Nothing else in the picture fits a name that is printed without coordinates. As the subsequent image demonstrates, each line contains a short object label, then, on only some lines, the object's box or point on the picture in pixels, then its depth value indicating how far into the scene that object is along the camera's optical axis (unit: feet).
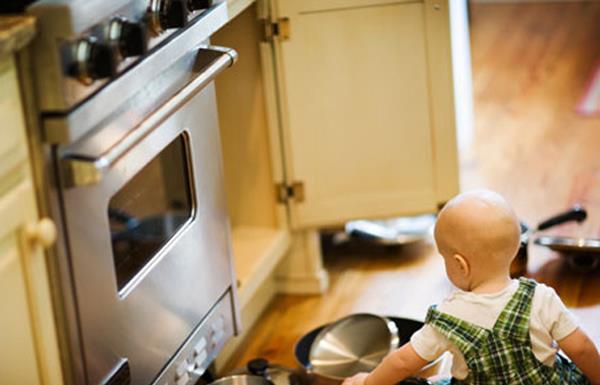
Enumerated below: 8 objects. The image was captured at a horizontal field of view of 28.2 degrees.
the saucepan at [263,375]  8.13
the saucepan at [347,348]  8.63
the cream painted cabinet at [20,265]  5.71
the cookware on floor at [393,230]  10.64
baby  6.90
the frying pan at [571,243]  9.72
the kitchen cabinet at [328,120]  9.27
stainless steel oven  5.97
